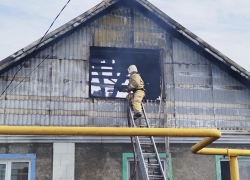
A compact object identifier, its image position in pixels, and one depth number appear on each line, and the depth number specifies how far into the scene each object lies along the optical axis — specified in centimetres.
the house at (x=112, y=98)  833
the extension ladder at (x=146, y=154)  725
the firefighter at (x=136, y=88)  840
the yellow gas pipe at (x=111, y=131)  310
